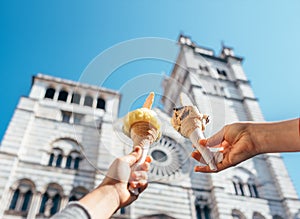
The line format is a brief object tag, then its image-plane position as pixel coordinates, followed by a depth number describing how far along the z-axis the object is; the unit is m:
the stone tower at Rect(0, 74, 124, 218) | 9.59
